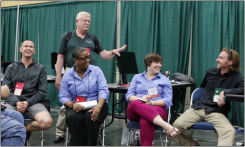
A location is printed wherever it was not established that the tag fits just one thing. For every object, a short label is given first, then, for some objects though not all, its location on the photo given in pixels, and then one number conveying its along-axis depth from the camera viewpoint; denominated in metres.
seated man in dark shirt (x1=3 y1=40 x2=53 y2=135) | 2.98
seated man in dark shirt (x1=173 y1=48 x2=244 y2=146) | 2.93
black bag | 4.89
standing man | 3.49
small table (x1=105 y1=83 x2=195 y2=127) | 3.47
